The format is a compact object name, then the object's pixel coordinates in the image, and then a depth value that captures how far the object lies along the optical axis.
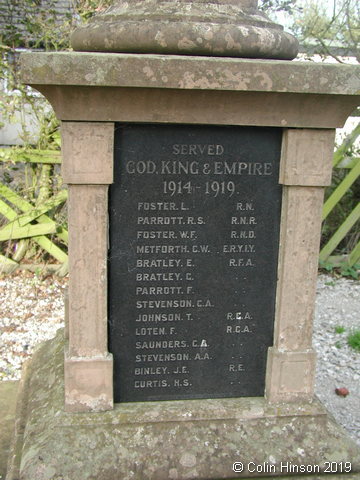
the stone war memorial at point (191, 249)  2.12
